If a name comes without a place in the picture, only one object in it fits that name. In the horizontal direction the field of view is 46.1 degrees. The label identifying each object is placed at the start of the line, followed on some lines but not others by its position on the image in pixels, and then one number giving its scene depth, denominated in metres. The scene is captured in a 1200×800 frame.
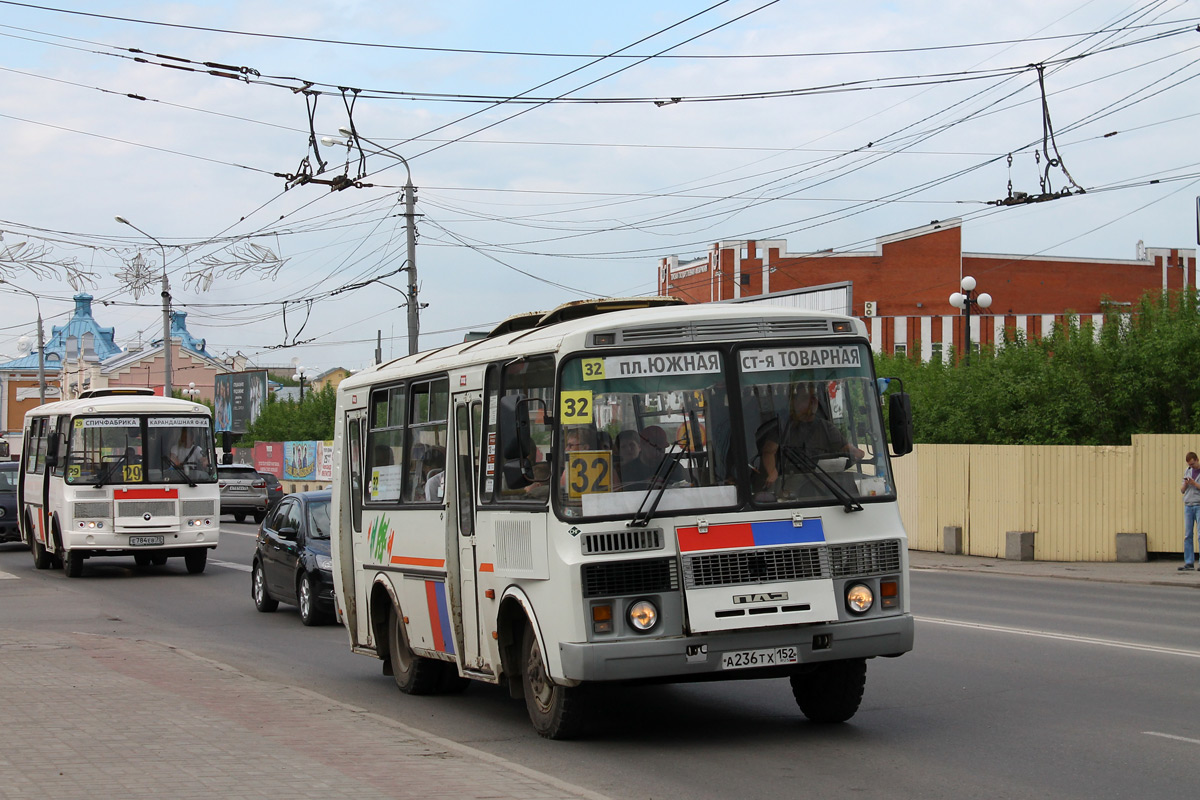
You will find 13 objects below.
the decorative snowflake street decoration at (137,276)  39.53
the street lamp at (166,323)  47.59
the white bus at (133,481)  23.52
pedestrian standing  21.70
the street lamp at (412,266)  34.03
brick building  65.94
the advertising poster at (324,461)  58.00
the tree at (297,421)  71.00
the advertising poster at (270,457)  66.38
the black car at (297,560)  16.83
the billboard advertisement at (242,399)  70.62
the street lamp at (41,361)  73.97
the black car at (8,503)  31.88
